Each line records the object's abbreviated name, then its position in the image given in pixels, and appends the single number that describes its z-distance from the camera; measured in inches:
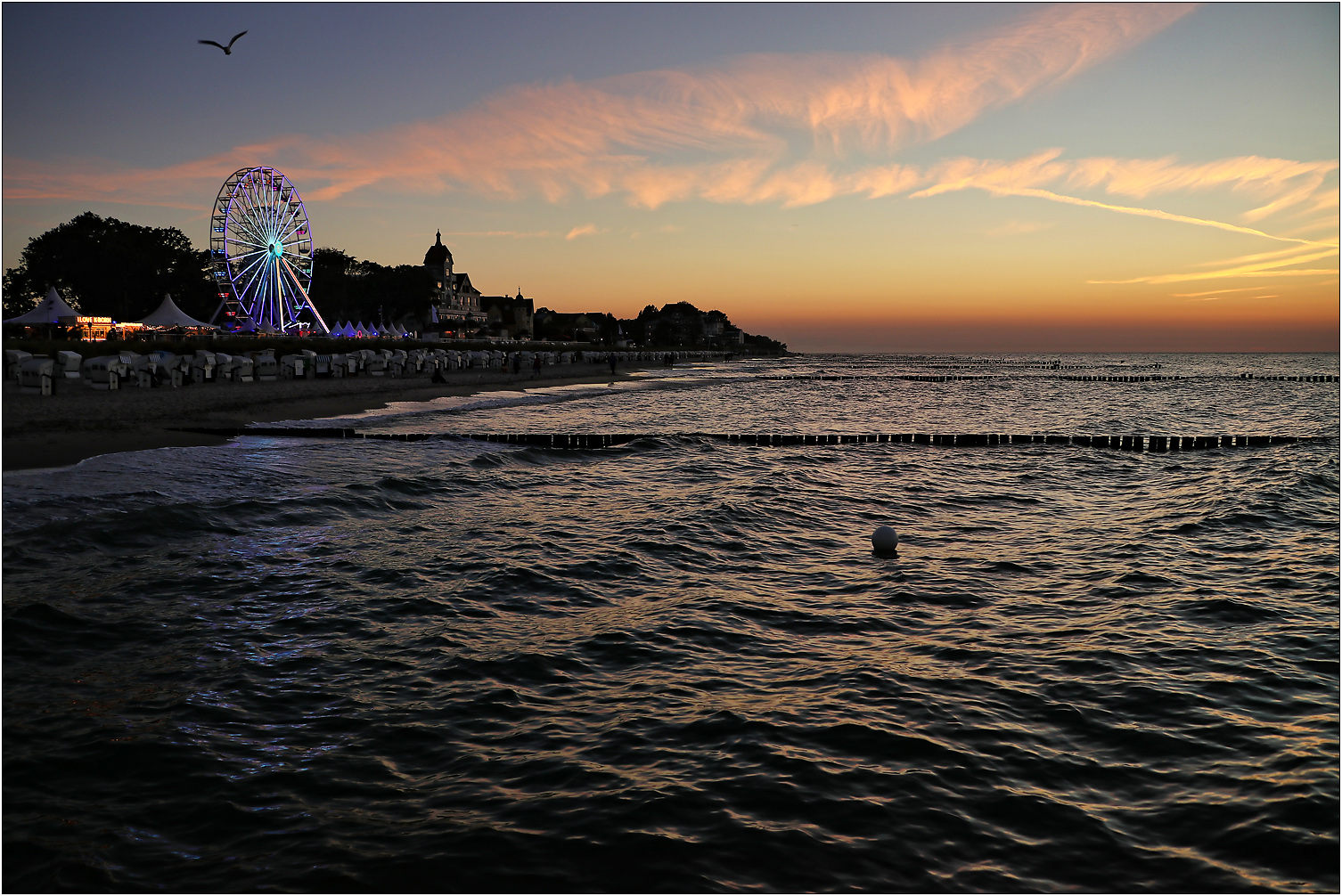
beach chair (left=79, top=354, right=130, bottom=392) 1194.6
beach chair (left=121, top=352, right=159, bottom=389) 1293.1
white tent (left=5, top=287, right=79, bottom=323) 1964.8
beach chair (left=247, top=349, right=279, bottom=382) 1680.6
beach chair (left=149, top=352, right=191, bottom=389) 1358.3
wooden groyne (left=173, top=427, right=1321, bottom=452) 890.1
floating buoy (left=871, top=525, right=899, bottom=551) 458.0
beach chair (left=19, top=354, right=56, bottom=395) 1072.2
